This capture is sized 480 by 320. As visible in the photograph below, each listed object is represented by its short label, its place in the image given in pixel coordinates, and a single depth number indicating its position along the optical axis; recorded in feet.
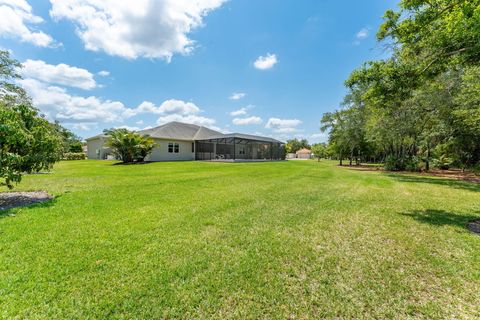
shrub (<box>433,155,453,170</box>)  64.75
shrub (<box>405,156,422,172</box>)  59.72
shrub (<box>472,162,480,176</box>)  50.60
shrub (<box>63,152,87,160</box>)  93.45
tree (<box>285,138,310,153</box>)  285.41
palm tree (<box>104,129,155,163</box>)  65.77
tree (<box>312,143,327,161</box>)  149.10
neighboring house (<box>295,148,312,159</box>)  245.94
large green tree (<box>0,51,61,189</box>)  17.40
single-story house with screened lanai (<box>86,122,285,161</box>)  81.35
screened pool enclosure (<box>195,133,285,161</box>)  86.02
